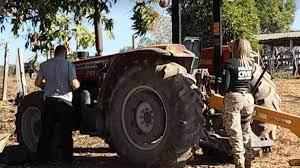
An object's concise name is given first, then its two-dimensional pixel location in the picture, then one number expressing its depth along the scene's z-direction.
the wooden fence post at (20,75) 11.43
